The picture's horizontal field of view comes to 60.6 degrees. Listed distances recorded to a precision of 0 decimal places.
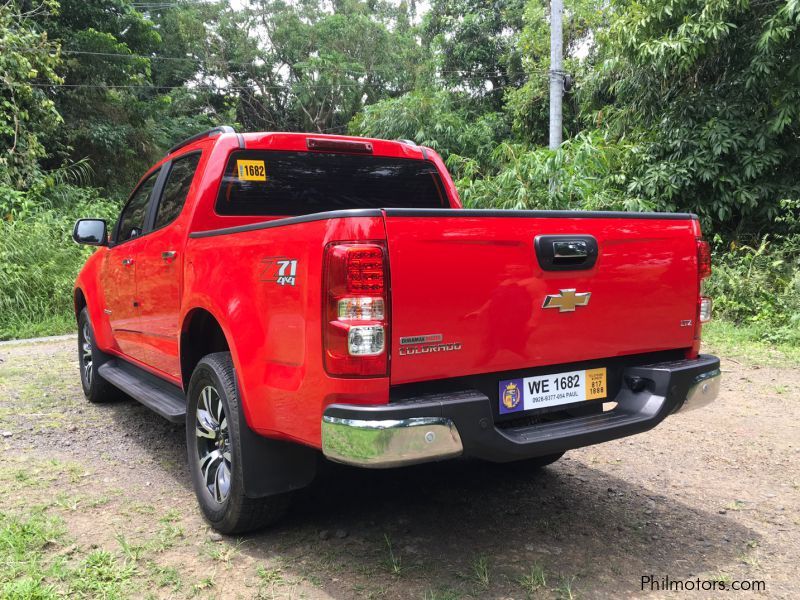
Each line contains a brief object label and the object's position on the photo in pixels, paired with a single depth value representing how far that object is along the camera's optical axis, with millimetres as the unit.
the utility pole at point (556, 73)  12312
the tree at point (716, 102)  8898
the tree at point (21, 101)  11859
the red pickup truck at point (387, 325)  2354
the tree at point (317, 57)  26734
